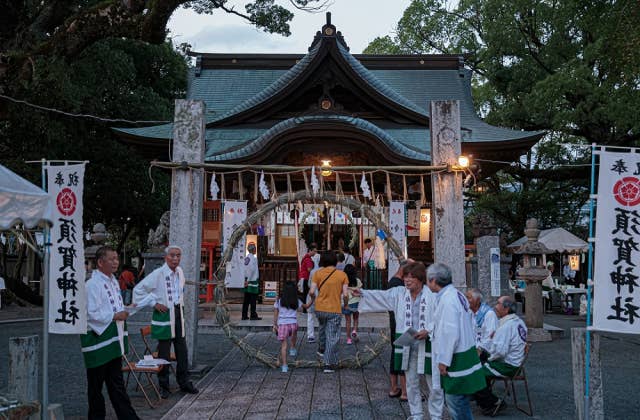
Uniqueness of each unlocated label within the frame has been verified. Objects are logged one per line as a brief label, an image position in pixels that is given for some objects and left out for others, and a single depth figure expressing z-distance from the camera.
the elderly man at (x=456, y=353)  5.00
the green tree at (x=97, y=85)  10.40
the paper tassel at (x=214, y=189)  10.10
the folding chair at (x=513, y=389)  6.87
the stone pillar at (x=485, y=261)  13.74
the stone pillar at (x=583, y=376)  6.09
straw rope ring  9.10
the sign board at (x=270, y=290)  17.64
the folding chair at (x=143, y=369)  7.00
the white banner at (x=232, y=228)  14.27
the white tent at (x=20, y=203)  4.71
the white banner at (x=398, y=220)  13.60
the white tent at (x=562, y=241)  22.05
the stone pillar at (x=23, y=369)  5.27
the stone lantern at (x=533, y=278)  13.62
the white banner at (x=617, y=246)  5.88
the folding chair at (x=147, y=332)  7.77
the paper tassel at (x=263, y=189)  9.79
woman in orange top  8.84
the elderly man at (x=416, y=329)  5.77
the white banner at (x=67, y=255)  5.87
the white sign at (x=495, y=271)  13.62
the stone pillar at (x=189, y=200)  8.77
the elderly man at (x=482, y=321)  7.07
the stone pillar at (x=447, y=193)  8.34
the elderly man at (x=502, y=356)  6.81
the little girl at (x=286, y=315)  9.09
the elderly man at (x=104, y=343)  5.78
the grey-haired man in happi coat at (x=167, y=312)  7.50
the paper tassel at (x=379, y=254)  15.35
